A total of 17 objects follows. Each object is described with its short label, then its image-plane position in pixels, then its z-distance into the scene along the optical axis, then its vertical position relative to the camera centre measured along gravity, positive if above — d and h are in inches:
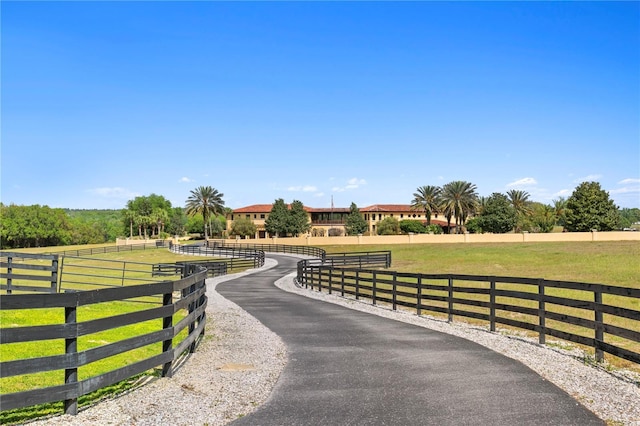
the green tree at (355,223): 5032.0 +104.5
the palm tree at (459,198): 4372.5 +274.9
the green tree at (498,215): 4562.0 +141.6
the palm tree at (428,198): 4702.3 +297.6
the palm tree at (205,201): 4665.4 +293.1
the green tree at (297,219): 4936.0 +141.4
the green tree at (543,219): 4960.6 +119.6
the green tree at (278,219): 4913.9 +145.3
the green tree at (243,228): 5004.9 +73.0
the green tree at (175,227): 7202.3 +132.2
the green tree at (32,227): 5319.9 +116.9
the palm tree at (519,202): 4918.8 +264.0
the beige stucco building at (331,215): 5625.0 +204.3
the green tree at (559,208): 5201.8 +220.0
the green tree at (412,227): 4751.5 +58.2
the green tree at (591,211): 4173.2 +154.3
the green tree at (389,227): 4831.0 +63.1
